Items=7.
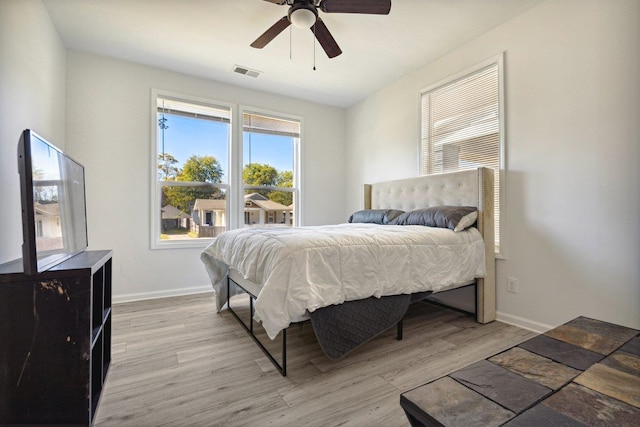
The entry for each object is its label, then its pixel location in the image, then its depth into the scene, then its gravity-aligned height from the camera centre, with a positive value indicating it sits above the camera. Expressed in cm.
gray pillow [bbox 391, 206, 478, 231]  252 -10
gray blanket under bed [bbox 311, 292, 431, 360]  172 -72
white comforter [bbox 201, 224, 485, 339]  162 -38
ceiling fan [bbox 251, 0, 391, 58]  194 +136
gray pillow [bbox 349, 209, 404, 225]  322 -11
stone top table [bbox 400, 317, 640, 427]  69 -50
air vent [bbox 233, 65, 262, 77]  343 +164
